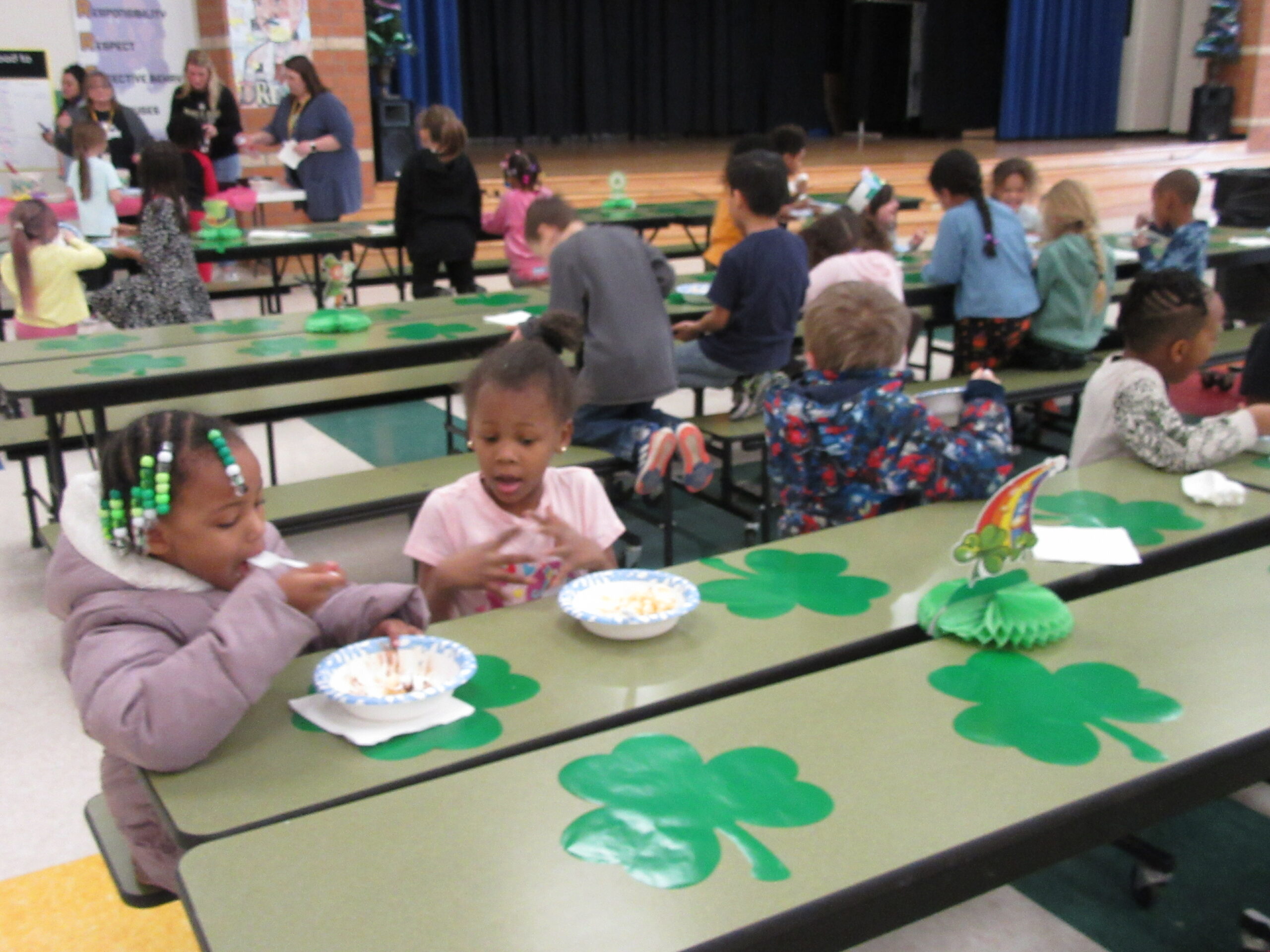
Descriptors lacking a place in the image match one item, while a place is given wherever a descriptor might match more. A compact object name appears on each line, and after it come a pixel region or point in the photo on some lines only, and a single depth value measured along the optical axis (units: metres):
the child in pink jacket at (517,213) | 5.39
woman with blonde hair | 7.65
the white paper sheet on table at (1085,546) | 1.90
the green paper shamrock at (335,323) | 3.71
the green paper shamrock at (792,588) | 1.75
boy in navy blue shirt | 3.81
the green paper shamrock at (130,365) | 3.20
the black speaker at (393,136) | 9.67
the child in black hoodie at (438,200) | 5.60
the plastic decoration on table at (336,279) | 4.04
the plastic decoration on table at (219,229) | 5.25
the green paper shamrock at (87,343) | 3.56
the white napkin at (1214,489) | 2.15
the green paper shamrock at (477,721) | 1.36
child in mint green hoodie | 4.33
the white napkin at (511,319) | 3.88
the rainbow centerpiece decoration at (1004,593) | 1.57
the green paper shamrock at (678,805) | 1.13
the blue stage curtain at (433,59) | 11.21
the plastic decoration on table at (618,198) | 6.68
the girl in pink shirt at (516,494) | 2.02
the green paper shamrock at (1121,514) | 2.05
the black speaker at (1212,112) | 14.97
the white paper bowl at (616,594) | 1.61
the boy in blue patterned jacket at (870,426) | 2.25
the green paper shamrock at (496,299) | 4.29
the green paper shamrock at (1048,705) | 1.34
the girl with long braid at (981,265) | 4.33
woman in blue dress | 7.14
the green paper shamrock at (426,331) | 3.68
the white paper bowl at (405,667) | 1.38
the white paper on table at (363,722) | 1.37
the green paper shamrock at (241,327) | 3.81
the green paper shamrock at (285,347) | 3.42
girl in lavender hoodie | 1.29
